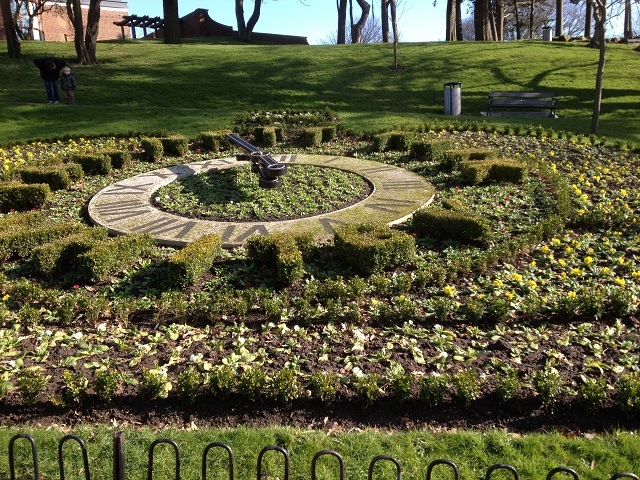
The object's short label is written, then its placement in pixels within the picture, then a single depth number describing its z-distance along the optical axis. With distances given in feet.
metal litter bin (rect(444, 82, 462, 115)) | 54.19
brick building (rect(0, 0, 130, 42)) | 141.69
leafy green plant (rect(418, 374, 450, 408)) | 13.08
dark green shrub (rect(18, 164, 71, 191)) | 30.76
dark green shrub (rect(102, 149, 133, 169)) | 35.32
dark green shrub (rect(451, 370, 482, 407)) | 13.03
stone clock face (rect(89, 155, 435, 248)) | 23.32
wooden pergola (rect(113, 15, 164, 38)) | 125.70
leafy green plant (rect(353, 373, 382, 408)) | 13.12
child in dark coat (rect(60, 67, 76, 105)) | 54.85
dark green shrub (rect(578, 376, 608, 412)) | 12.64
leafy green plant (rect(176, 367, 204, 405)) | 13.21
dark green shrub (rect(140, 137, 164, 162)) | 37.01
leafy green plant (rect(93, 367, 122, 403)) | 13.29
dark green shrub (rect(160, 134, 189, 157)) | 38.19
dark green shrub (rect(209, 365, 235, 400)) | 13.37
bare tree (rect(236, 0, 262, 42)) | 122.42
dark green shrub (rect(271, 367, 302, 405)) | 13.26
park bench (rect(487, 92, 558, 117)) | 55.32
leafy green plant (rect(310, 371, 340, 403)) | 13.17
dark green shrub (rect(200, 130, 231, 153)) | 39.24
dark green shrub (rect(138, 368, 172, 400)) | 13.35
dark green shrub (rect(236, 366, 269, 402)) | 13.34
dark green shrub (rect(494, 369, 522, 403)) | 13.01
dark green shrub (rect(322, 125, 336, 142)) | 41.29
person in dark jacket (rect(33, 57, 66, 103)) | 52.95
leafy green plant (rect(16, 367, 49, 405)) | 13.19
